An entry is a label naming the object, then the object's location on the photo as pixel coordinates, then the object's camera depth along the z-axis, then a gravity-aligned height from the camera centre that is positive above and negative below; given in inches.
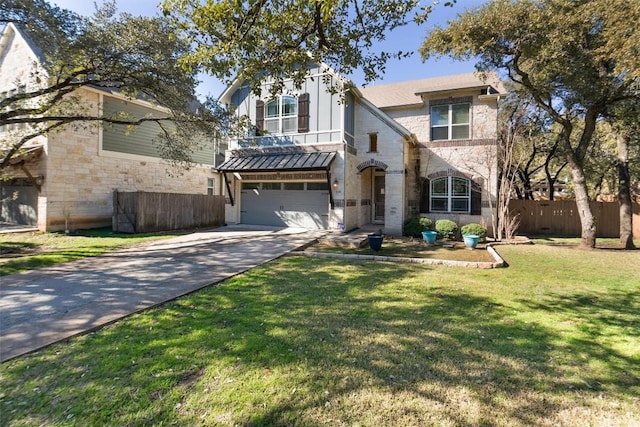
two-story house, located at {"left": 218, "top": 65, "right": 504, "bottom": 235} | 569.9 +106.9
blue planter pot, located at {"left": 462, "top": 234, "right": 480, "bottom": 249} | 443.2 -38.7
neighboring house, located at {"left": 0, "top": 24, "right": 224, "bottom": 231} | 529.7 +85.3
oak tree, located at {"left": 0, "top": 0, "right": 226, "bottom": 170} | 304.7 +169.0
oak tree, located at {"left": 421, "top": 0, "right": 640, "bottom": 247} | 379.6 +219.2
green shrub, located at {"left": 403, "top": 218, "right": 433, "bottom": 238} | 546.3 -23.6
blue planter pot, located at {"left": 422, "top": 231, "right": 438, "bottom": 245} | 483.8 -37.3
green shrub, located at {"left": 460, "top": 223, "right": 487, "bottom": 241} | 484.8 -26.2
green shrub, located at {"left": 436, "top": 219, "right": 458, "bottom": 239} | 529.0 -27.1
